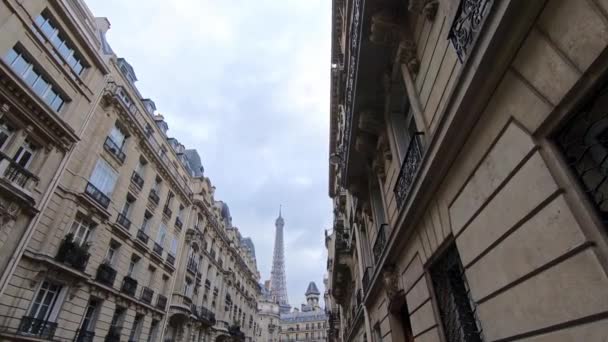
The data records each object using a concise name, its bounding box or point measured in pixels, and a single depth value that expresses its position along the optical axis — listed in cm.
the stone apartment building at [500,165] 239
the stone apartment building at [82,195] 1243
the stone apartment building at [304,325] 9094
